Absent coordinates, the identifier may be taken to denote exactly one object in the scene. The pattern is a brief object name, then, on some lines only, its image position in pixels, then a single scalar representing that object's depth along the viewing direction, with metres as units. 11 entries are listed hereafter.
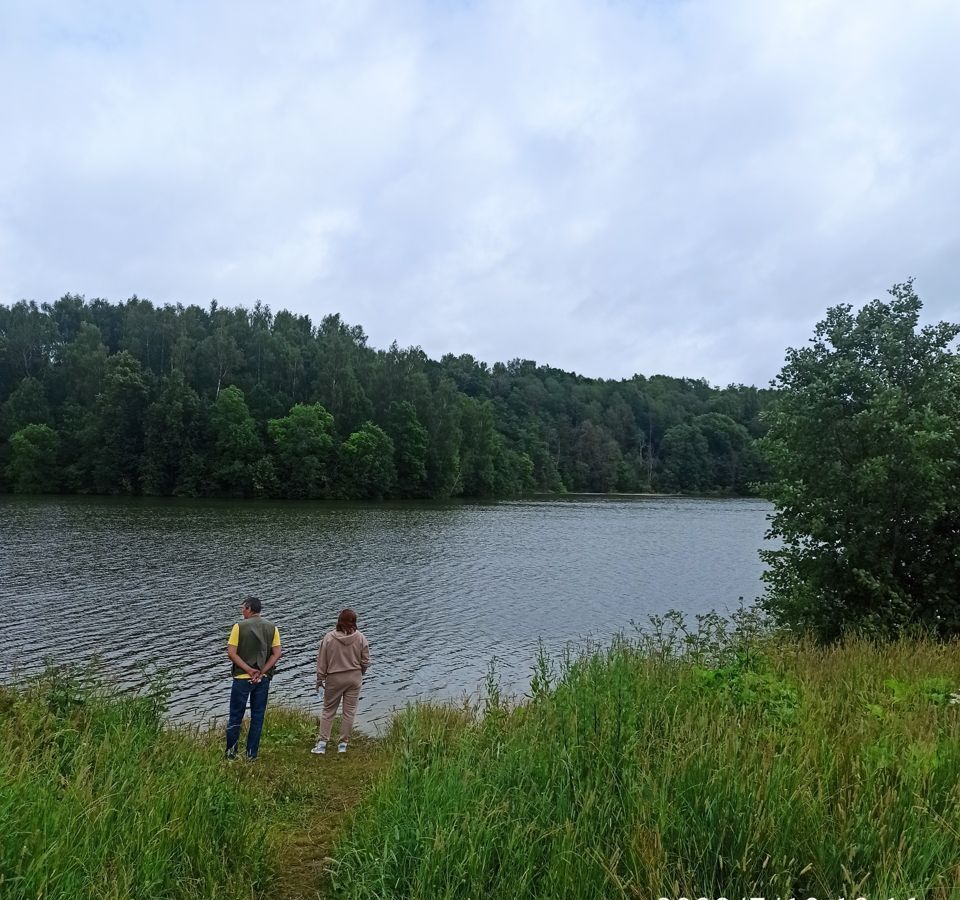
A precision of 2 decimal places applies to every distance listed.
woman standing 9.84
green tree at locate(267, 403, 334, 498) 89.44
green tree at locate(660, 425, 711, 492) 149.00
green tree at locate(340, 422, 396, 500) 91.69
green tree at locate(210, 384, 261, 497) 88.62
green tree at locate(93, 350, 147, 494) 89.06
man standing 8.97
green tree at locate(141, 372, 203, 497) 88.62
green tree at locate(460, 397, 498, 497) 107.19
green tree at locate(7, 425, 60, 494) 85.62
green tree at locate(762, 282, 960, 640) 13.81
